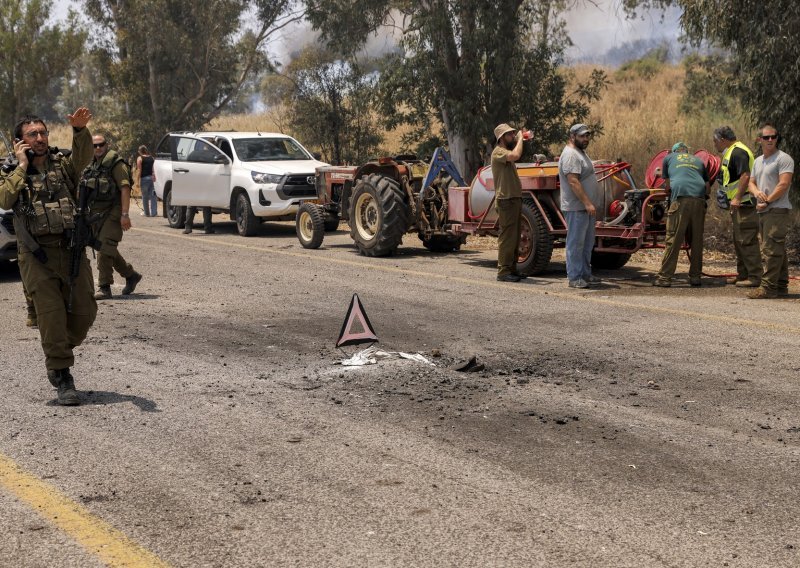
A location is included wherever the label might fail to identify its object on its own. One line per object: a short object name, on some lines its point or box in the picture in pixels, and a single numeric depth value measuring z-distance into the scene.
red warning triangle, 8.82
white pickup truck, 19.95
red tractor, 13.44
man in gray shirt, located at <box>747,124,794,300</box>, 11.70
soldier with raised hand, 7.04
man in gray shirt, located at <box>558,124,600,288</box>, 12.62
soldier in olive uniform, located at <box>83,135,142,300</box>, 11.66
